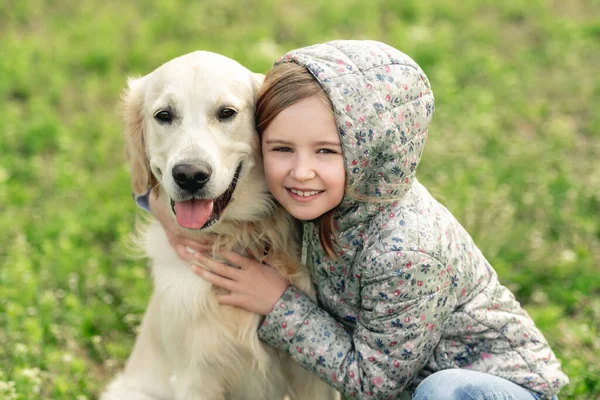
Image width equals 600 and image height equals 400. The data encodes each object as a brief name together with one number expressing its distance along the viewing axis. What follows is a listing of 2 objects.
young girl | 2.35
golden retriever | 2.61
